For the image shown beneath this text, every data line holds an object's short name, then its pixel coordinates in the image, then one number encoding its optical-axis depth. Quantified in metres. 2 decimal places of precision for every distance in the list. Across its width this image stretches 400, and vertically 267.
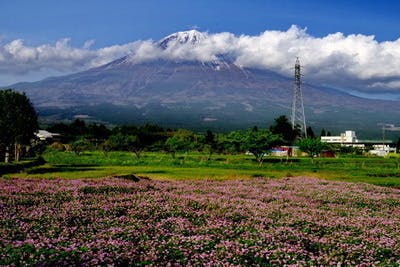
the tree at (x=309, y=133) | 179.20
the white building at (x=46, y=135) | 144.25
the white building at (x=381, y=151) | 142.77
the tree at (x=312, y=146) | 87.62
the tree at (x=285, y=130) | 148.38
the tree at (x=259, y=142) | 80.25
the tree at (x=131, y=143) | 113.38
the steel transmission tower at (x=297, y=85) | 131.82
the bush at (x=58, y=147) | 115.97
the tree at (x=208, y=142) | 113.15
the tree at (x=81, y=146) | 98.75
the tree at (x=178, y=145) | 98.94
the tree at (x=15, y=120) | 67.94
